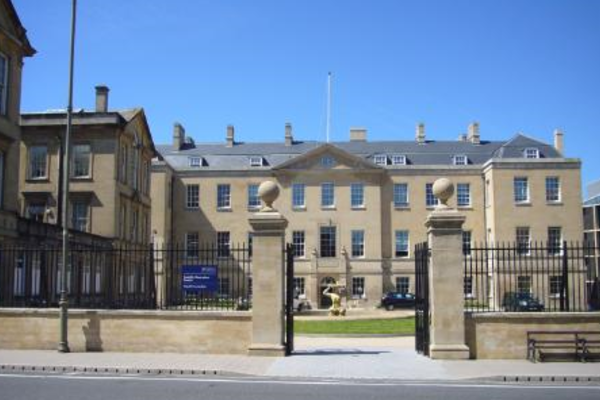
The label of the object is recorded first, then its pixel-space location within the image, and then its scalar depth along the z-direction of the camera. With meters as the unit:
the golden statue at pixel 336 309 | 41.97
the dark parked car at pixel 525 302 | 20.96
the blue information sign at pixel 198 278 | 17.55
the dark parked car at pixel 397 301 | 51.88
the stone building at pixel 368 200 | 57.00
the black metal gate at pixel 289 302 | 17.20
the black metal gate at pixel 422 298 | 16.89
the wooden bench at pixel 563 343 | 15.91
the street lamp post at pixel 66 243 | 17.09
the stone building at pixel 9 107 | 27.25
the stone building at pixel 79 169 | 40.44
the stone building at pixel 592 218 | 73.25
